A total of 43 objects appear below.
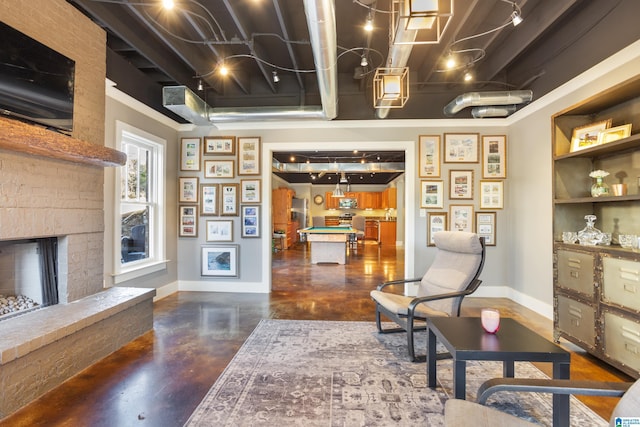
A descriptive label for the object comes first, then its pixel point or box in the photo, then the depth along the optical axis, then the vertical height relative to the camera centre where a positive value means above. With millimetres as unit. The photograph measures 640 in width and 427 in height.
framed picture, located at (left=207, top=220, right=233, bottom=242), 4555 -264
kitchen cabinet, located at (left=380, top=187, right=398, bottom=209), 10884 +590
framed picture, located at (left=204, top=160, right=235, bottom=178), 4539 +681
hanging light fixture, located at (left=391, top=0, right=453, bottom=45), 1588 +1148
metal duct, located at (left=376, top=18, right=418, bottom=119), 2256 +1355
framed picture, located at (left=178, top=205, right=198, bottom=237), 4586 -112
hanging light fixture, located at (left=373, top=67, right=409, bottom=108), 2441 +1047
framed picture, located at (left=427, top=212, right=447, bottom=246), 4367 -143
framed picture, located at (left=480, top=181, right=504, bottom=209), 4316 +262
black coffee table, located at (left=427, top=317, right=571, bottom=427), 1530 -730
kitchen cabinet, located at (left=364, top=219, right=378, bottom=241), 12180 -664
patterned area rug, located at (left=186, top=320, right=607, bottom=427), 1747 -1187
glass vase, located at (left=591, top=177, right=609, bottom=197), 2486 +199
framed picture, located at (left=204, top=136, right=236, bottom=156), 4516 +1038
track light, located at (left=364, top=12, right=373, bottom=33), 2464 +1558
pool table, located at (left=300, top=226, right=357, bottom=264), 7066 -755
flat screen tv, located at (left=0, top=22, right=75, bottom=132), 1926 +940
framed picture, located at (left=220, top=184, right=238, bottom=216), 4539 +206
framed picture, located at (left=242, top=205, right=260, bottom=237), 4547 -112
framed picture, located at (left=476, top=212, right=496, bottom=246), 4328 -201
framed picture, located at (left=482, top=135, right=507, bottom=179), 4297 +820
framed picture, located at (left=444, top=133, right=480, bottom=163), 4332 +957
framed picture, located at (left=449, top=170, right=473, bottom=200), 4340 +423
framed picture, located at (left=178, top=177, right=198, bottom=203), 4574 +363
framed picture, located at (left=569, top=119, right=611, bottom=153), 2494 +683
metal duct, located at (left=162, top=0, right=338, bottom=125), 2041 +1328
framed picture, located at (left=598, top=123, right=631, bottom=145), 2334 +634
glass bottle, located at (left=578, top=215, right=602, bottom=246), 2516 -183
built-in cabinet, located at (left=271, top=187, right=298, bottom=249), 10086 +18
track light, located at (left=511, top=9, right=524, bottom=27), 2239 +1469
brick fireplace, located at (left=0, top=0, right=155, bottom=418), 1890 -29
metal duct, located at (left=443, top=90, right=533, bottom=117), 3622 +1405
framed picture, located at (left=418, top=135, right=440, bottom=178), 4363 +833
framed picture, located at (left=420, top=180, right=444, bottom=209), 4375 +281
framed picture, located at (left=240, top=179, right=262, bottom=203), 4523 +356
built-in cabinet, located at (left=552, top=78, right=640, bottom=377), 2090 -264
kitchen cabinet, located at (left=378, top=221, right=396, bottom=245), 11172 -702
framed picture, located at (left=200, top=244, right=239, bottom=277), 4547 -707
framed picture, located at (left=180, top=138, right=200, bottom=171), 4559 +910
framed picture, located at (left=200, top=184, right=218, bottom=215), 4559 +231
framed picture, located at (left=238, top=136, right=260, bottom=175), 4492 +893
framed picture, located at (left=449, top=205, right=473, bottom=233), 4348 -41
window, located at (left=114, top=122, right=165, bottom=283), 3418 +106
